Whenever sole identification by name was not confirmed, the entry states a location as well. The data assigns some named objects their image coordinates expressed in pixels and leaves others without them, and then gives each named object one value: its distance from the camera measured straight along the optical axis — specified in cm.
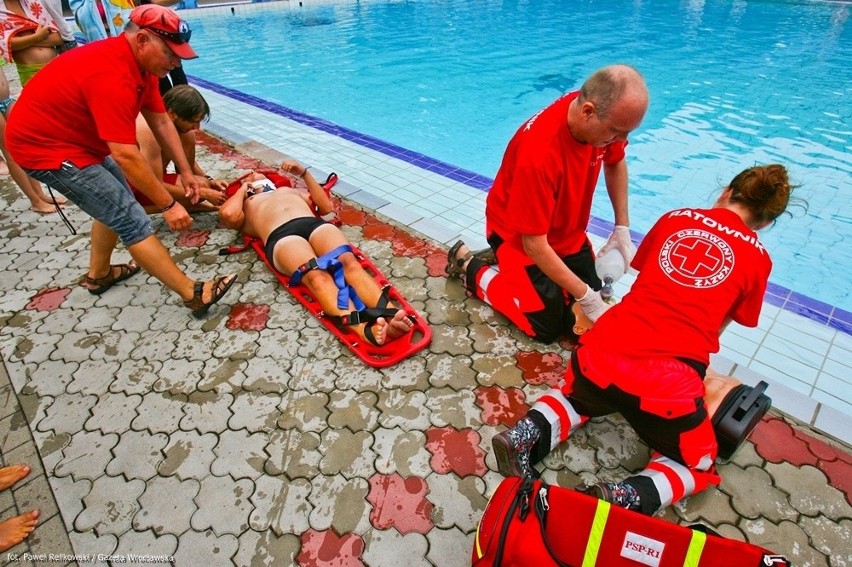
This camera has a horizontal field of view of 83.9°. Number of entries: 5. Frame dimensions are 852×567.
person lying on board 289
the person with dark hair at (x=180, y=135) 376
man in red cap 260
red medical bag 156
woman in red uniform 194
